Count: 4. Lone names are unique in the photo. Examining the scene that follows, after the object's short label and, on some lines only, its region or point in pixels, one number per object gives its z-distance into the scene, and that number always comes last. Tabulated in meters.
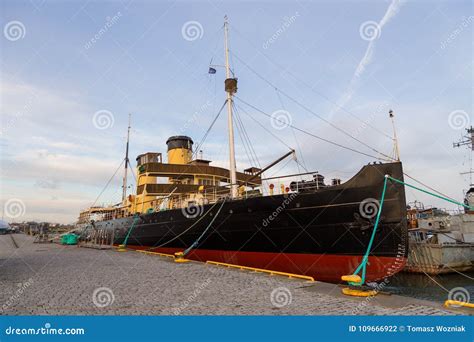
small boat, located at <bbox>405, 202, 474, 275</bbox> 20.19
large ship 10.90
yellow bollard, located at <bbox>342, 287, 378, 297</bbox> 6.92
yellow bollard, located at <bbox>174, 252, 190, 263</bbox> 13.62
